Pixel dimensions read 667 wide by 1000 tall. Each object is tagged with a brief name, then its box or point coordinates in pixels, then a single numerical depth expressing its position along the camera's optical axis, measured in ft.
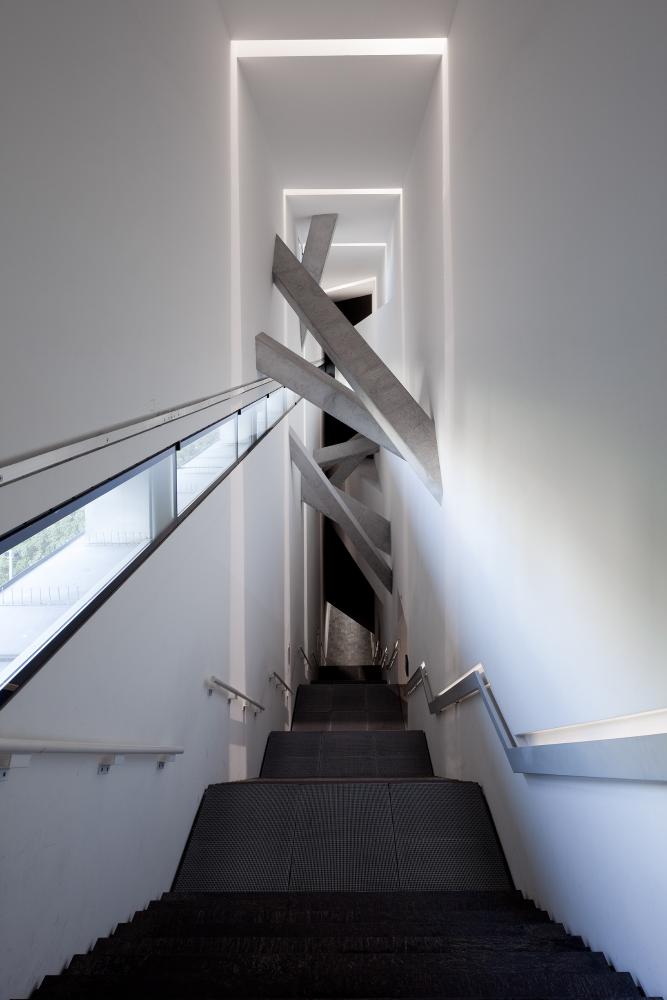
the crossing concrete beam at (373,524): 38.93
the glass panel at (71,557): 6.98
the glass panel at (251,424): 18.59
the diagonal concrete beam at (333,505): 35.12
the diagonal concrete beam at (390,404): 20.24
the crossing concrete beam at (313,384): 19.85
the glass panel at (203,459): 12.47
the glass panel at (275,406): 24.27
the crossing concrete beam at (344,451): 45.14
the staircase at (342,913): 7.24
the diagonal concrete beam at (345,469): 47.91
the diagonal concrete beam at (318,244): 31.76
